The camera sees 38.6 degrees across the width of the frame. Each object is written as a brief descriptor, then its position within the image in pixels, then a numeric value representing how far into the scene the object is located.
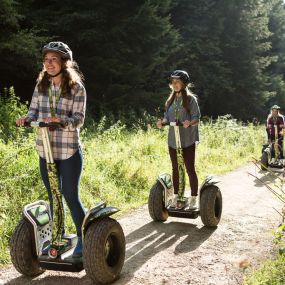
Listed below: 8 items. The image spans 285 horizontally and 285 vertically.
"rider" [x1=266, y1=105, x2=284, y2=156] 11.94
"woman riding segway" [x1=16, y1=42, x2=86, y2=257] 3.72
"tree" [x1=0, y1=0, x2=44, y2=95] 10.35
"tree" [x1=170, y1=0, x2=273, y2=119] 19.69
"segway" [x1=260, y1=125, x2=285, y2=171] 11.66
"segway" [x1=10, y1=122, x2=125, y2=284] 3.79
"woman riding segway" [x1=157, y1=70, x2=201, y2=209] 5.82
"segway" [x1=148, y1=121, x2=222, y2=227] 5.78
